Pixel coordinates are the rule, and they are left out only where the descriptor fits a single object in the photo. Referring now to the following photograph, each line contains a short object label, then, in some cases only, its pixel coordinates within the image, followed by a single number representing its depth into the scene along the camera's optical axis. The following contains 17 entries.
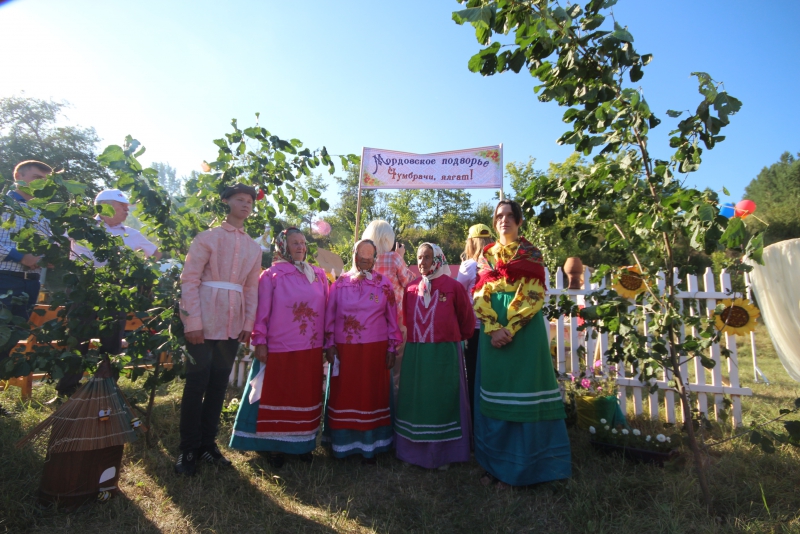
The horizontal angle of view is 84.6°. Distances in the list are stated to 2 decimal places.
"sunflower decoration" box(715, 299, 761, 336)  2.45
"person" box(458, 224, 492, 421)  3.53
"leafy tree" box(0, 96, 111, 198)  23.53
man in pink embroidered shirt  2.73
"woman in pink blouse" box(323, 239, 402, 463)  3.11
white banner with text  5.84
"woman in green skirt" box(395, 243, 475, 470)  3.06
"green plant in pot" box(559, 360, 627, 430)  3.46
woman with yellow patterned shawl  2.67
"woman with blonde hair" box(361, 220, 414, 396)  3.63
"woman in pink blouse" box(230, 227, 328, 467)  2.99
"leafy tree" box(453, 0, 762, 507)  1.83
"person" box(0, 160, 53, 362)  3.29
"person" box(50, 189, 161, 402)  3.14
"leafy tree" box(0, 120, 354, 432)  2.30
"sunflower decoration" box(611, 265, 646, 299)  2.44
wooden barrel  2.29
